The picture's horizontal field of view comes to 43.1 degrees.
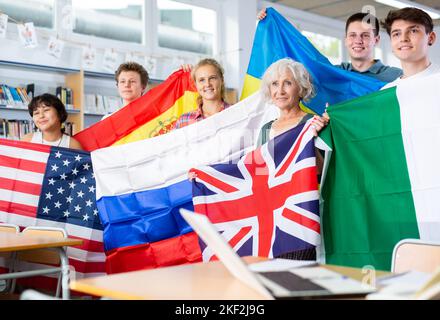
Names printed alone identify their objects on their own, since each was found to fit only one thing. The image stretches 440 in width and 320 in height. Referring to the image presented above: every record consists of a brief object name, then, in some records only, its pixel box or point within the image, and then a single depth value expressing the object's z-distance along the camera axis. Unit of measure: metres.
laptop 1.20
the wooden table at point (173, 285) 1.25
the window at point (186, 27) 8.33
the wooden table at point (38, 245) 2.41
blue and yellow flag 3.23
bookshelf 6.39
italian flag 2.40
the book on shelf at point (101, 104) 7.00
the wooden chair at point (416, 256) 1.88
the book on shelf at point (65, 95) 6.61
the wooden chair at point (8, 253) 3.30
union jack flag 2.66
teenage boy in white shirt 2.84
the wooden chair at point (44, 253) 3.04
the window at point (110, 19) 7.35
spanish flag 3.98
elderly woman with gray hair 2.97
